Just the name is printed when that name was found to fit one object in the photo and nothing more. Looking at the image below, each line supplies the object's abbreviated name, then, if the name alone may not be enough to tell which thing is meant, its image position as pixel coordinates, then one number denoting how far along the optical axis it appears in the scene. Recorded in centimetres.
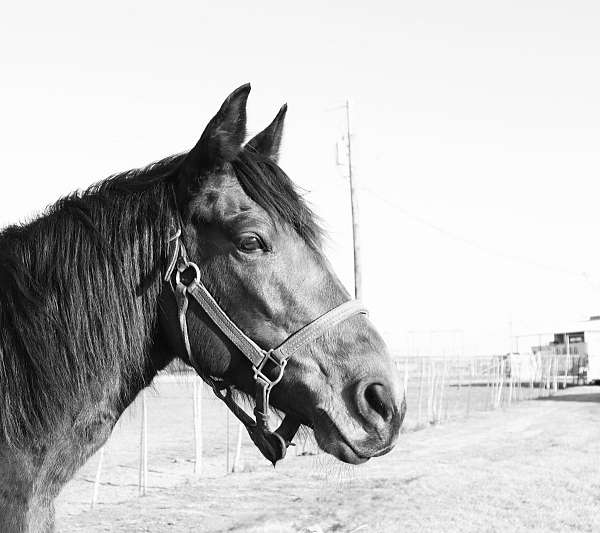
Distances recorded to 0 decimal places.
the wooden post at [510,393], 2769
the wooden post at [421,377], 2042
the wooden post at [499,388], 2641
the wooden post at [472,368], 3817
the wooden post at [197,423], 1170
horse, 216
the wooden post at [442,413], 2141
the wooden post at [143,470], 1009
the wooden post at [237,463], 1223
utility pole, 1602
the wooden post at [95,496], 929
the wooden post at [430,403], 2101
